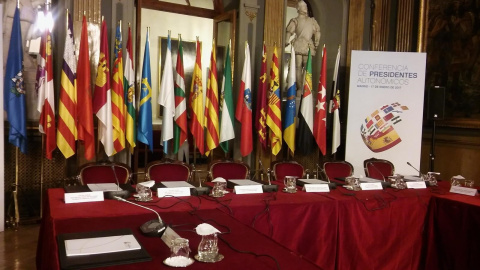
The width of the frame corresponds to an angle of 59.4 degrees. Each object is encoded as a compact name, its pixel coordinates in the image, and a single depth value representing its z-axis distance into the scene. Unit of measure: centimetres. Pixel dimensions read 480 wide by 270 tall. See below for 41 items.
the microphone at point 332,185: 331
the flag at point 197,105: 490
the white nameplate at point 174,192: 272
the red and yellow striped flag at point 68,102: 414
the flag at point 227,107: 512
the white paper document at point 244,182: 310
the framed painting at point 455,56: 552
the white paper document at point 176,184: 294
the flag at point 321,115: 557
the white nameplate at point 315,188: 318
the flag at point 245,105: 523
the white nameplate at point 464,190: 333
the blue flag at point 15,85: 404
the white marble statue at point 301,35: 612
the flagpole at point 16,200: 412
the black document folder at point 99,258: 139
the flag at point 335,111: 582
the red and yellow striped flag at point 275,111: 531
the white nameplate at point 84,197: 242
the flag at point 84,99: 424
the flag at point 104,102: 432
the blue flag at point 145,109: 463
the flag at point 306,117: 556
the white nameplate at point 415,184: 357
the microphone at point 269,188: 306
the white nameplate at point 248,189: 295
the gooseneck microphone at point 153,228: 179
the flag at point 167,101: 475
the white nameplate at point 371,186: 337
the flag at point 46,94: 411
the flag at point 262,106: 536
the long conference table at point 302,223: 177
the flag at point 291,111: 548
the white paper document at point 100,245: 150
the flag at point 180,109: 482
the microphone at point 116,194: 257
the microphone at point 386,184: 351
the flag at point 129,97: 457
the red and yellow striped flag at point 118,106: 443
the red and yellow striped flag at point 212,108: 497
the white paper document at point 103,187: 267
